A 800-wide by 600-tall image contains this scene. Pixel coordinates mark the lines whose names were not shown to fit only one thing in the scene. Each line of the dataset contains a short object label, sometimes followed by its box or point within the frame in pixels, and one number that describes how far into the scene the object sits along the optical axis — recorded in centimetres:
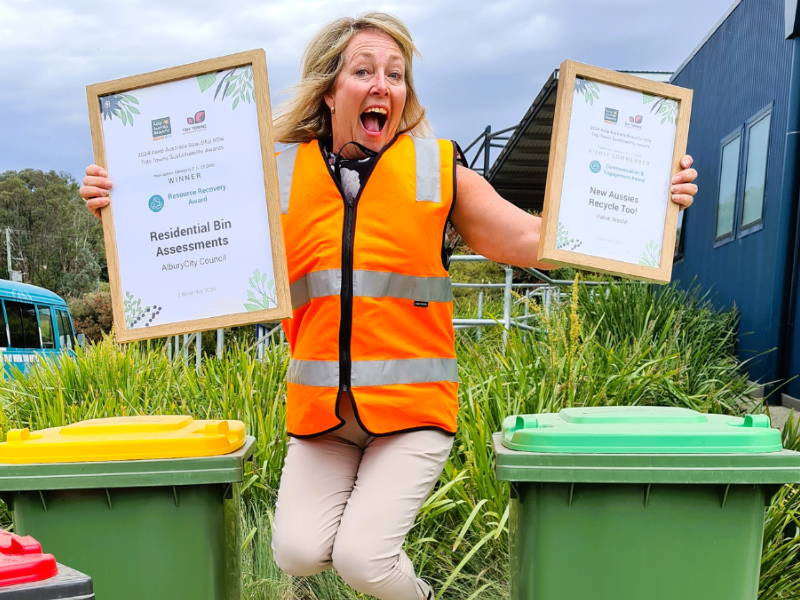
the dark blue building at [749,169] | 690
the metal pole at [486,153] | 1335
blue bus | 1417
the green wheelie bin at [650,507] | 199
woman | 228
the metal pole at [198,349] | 580
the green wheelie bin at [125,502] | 210
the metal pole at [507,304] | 519
